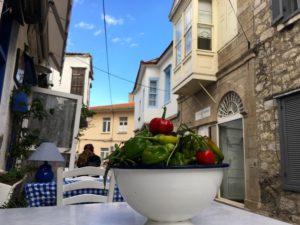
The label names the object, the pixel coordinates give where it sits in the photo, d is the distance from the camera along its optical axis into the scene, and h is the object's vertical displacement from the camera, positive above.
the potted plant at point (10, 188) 2.72 -0.35
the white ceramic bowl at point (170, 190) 0.82 -0.09
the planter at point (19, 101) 3.94 +0.71
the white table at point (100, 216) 1.04 -0.24
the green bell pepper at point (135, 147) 0.87 +0.03
